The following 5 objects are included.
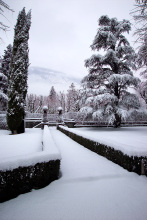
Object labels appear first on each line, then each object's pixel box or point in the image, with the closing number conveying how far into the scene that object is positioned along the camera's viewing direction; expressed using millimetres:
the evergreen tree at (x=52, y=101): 50347
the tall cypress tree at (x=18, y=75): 10922
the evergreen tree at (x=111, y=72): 11328
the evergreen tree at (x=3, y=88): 17303
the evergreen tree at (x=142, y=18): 3743
